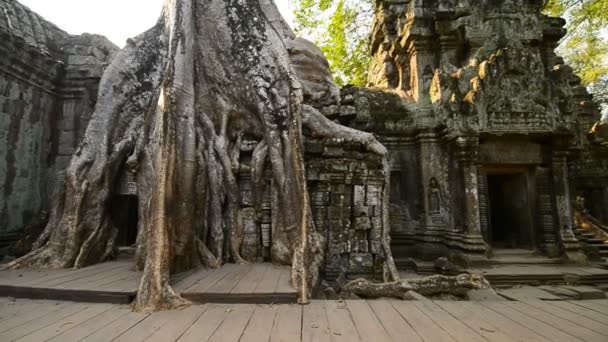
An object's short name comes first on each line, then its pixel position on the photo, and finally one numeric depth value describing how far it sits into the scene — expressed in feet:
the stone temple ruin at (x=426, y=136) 12.91
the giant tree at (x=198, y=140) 10.07
